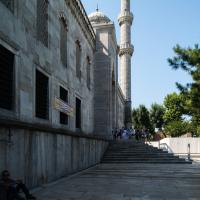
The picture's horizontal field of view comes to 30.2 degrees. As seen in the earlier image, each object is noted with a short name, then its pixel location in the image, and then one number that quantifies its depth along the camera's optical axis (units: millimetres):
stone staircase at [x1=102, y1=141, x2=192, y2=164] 22656
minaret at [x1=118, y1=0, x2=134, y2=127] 49031
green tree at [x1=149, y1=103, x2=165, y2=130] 65750
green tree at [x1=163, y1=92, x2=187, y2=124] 57366
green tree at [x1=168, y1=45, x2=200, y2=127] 15984
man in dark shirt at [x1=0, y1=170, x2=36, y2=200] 7809
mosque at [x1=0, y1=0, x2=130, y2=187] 10648
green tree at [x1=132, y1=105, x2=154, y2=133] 63188
